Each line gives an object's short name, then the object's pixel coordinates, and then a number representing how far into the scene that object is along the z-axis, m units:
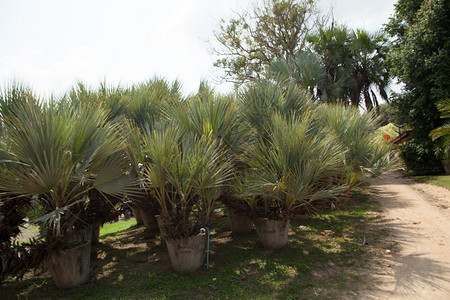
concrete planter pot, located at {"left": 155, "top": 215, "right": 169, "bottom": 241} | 5.39
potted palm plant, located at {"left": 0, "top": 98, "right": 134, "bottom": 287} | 3.98
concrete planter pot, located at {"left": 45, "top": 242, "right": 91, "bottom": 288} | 4.68
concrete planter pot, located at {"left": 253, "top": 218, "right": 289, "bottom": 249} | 6.19
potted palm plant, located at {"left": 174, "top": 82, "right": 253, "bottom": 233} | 5.85
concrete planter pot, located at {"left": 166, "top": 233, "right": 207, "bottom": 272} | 5.25
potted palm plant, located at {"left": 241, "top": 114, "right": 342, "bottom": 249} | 5.37
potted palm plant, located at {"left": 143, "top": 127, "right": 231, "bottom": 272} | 4.78
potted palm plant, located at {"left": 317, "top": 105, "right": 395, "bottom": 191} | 7.88
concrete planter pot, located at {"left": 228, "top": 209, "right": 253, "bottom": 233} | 7.69
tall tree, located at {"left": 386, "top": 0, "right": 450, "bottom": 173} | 14.90
